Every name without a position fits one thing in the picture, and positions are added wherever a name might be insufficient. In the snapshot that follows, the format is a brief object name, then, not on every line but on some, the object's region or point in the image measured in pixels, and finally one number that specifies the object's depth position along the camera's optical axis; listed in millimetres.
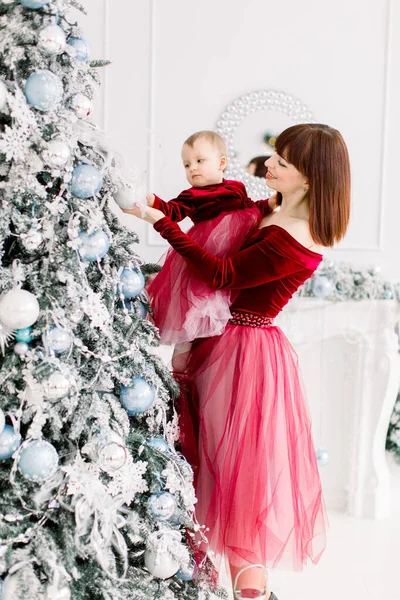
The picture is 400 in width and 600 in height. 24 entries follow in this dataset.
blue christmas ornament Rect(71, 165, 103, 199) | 1361
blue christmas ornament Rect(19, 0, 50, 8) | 1254
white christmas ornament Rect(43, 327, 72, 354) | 1326
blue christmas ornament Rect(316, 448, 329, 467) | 2857
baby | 1737
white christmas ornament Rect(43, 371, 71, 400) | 1302
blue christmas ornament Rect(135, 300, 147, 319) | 1544
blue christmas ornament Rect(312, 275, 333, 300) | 2904
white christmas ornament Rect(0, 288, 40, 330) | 1273
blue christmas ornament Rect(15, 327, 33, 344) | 1331
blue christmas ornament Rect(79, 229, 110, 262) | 1373
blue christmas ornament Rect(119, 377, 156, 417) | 1455
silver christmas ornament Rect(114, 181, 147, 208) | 1497
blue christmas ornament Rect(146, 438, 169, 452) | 1523
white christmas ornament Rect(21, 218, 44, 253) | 1312
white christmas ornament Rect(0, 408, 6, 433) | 1288
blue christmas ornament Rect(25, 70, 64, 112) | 1259
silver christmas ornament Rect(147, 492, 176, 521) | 1464
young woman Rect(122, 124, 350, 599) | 1685
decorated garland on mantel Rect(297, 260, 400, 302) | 2928
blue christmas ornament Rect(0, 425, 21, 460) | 1309
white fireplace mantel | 3010
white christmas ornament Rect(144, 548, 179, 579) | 1464
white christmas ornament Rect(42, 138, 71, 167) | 1285
